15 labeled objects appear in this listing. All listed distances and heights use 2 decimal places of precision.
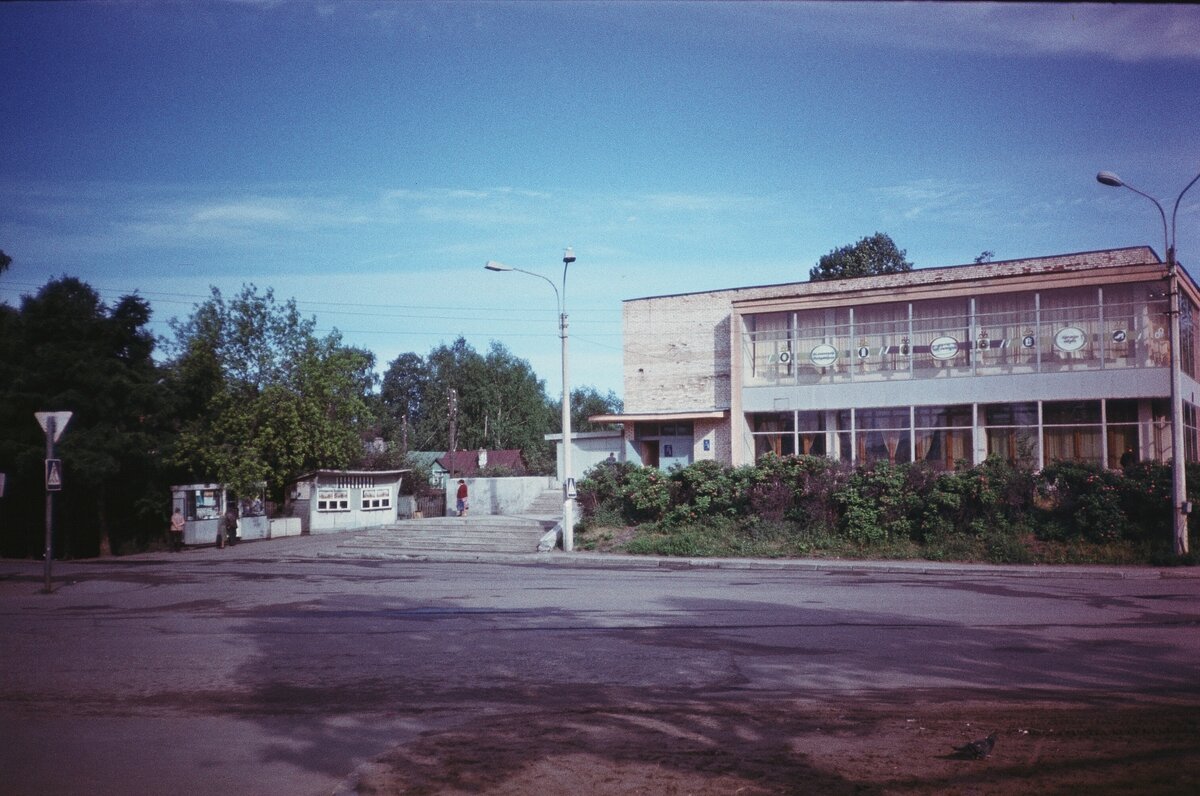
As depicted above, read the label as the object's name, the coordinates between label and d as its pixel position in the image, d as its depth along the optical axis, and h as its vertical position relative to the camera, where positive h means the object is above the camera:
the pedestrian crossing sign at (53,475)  17.45 -0.42
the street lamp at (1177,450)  20.59 -0.22
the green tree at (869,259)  59.88 +13.05
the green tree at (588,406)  85.31 +4.63
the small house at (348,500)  37.09 -2.19
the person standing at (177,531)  30.59 -2.84
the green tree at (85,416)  27.70 +1.28
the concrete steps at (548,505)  35.97 -2.41
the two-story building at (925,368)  29.58 +2.92
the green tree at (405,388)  96.38 +7.02
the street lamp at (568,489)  26.17 -1.24
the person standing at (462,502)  37.47 -2.27
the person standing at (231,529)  33.06 -2.95
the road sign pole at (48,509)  17.47 -1.12
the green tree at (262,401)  35.00 +2.25
